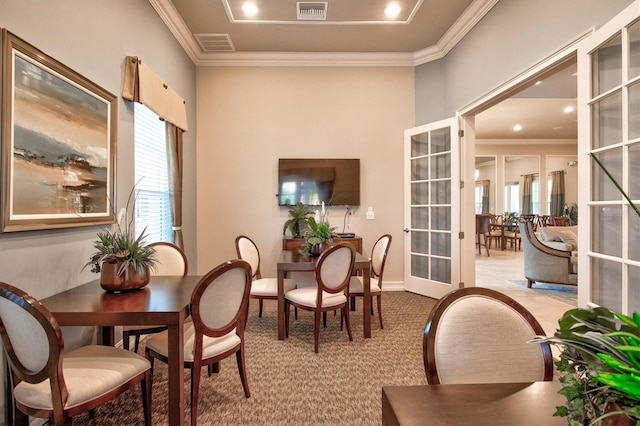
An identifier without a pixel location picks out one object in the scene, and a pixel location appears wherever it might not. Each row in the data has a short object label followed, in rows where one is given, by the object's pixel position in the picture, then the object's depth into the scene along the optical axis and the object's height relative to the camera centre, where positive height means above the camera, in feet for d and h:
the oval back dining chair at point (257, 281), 10.65 -2.36
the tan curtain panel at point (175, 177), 12.33 +1.30
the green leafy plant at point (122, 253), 6.54 -0.81
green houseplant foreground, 1.72 -0.85
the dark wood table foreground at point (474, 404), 2.61 -1.63
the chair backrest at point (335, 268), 9.12 -1.56
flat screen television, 15.62 +1.45
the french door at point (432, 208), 13.73 +0.18
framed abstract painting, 5.73 +1.39
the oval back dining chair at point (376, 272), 10.98 -2.16
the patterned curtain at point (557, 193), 33.06 +1.87
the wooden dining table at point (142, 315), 5.30 -1.63
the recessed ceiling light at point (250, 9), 11.93 +7.40
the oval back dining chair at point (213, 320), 5.84 -1.99
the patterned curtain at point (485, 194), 40.05 +2.10
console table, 14.60 -1.34
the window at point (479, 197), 42.11 +1.91
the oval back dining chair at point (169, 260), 9.14 -1.33
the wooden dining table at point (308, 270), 9.73 -1.91
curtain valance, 9.55 +3.82
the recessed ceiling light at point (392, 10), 12.10 +7.47
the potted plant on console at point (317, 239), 11.27 -0.90
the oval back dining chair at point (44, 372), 4.29 -2.32
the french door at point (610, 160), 6.09 +1.02
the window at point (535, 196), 33.84 +1.57
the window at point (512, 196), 37.40 +1.77
